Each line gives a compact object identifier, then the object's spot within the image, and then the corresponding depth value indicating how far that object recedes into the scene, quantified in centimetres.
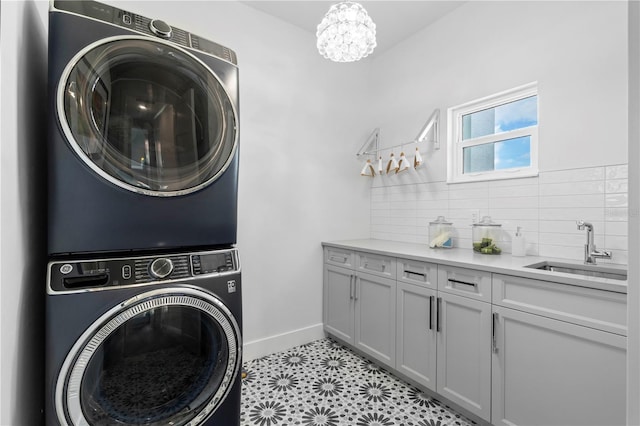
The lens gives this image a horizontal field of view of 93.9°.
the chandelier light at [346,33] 182
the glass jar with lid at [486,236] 206
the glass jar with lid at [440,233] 234
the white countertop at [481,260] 128
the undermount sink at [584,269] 152
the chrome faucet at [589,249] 162
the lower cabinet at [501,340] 125
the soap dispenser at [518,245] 192
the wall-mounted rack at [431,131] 248
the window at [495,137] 211
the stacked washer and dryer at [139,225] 94
